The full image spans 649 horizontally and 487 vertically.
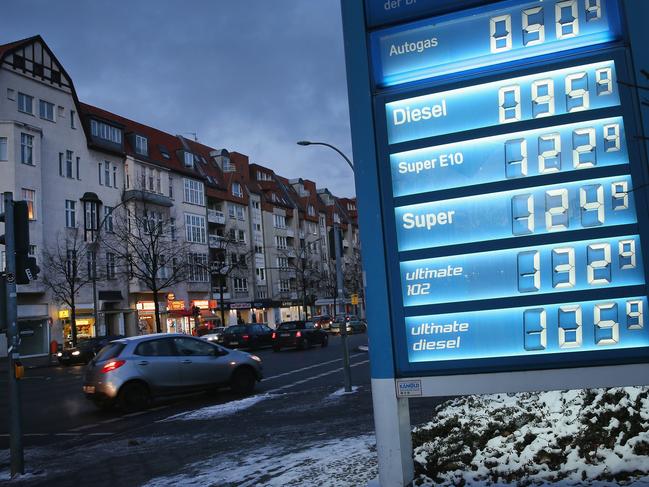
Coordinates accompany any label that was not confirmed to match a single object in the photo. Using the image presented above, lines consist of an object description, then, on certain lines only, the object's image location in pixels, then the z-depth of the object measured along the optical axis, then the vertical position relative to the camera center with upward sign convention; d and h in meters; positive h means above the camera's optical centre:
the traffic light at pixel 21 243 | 8.67 +1.23
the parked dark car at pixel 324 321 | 57.42 -0.69
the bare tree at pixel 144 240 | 44.06 +6.50
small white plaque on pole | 4.92 -0.60
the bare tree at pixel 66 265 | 40.47 +4.32
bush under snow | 5.22 -1.33
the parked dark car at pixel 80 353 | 33.41 -1.04
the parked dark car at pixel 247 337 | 36.91 -0.98
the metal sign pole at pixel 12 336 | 8.27 +0.01
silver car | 13.99 -1.00
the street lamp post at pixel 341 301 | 13.73 +0.24
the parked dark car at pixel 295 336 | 34.62 -1.07
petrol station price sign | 4.55 +0.81
